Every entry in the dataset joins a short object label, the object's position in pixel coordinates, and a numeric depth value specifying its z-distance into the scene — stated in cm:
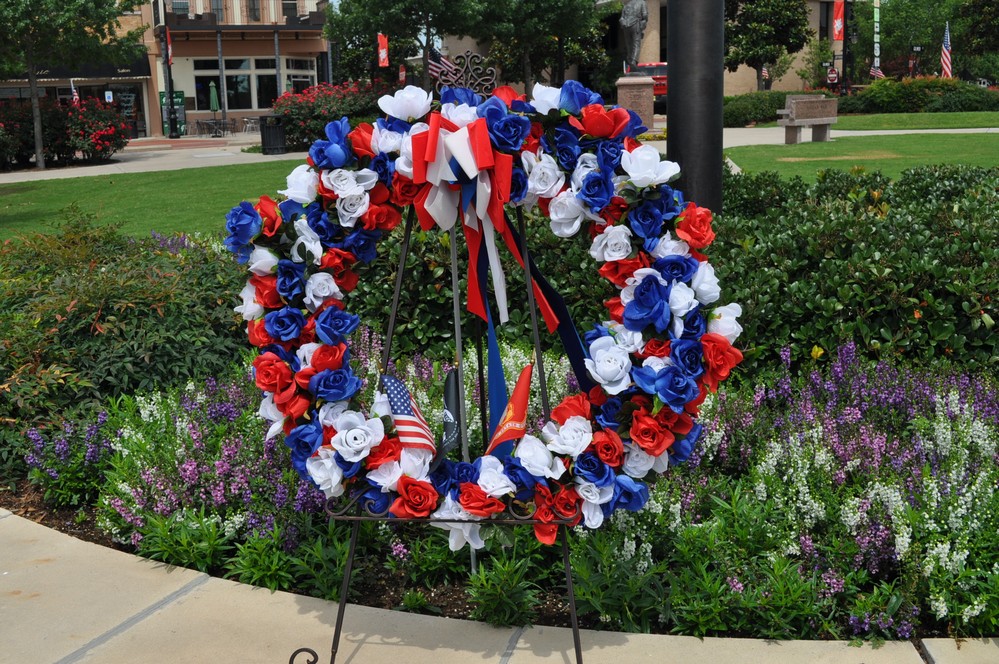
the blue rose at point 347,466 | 302
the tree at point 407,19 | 3006
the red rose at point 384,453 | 305
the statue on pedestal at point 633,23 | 2723
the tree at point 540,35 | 3244
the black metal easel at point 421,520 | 298
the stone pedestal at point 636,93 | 2252
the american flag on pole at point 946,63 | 4291
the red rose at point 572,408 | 304
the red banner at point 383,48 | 3462
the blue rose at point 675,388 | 290
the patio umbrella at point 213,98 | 4828
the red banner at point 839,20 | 4367
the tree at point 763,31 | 3884
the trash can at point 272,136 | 2552
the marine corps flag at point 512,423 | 312
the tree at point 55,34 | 2248
